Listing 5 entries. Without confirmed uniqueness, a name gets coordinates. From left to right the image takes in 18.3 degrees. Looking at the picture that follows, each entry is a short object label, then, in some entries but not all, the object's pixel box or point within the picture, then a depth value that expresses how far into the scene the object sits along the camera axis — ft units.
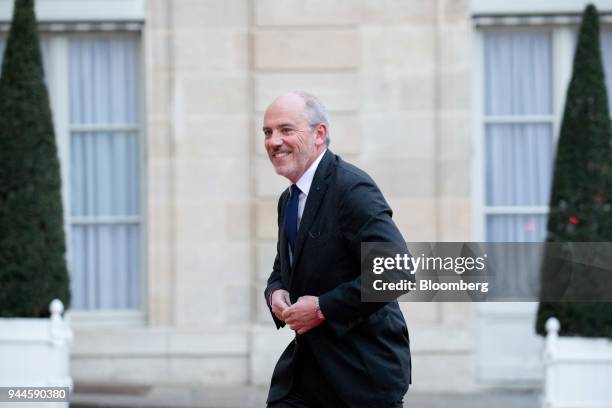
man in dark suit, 23.13
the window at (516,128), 55.37
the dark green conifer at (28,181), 46.14
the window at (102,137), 55.13
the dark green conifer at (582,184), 44.32
